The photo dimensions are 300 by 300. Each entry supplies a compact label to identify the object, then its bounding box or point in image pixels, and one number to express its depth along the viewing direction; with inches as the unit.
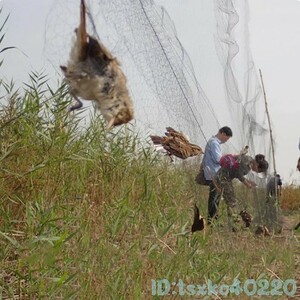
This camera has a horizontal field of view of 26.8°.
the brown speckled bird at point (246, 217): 173.0
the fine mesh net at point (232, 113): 140.4
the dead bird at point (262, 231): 171.0
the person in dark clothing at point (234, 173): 173.6
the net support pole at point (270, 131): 194.1
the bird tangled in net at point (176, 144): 159.9
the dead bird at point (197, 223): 120.2
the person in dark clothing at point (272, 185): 198.5
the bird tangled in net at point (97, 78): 101.0
